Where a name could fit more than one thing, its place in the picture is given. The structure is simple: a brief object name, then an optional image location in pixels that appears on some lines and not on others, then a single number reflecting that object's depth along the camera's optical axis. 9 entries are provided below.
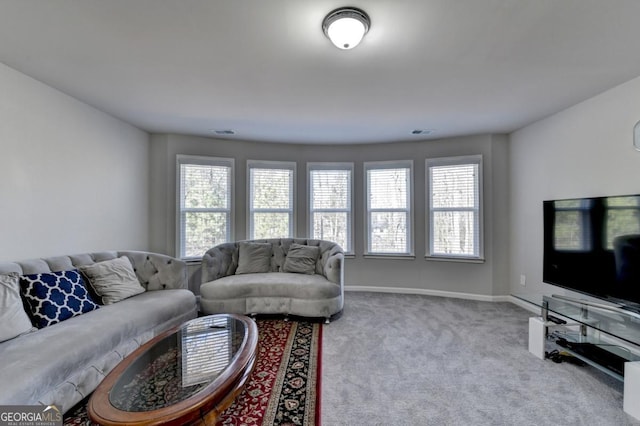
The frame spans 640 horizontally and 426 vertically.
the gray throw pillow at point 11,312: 1.84
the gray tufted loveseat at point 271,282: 3.44
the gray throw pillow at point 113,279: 2.65
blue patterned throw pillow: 2.10
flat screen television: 2.31
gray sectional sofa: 1.58
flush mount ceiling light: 1.68
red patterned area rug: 1.81
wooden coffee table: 1.30
